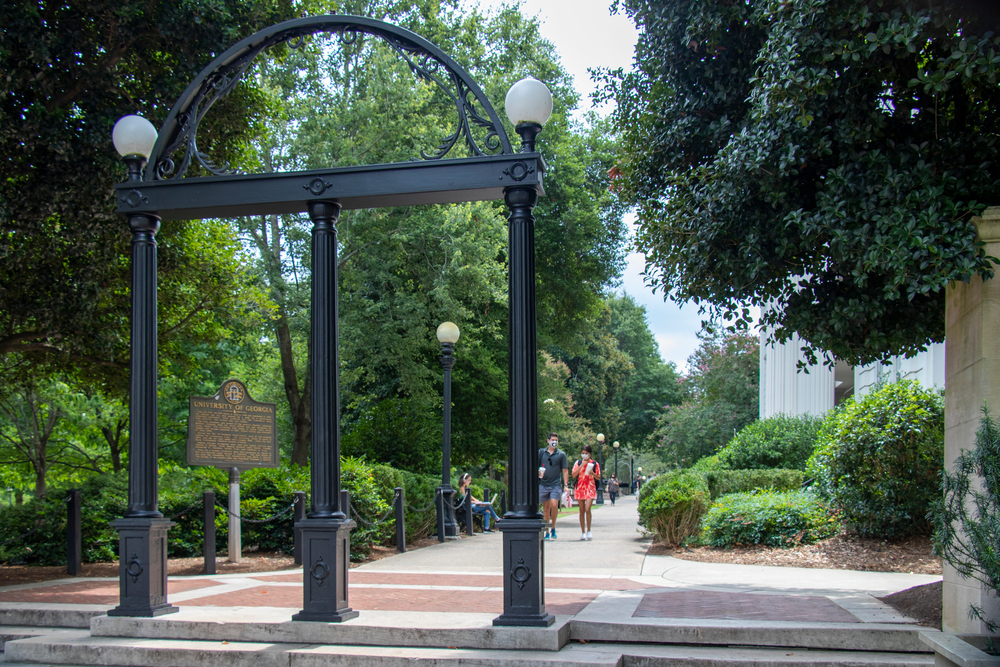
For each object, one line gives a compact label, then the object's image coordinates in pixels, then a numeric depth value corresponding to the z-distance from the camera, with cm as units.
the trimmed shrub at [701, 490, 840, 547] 1162
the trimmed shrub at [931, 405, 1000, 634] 508
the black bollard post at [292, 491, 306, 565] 1078
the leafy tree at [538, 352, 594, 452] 2870
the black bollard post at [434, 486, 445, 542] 1544
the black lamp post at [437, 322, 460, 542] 1550
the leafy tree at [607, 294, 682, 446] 6569
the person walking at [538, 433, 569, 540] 1492
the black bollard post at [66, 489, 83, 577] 1045
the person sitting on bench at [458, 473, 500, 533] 1844
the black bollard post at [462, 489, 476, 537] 1697
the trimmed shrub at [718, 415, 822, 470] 1886
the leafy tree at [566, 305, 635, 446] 5347
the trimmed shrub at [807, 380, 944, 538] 1015
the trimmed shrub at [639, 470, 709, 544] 1275
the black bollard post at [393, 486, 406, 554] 1323
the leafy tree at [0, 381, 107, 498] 2330
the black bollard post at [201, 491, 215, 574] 1027
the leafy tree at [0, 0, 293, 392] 941
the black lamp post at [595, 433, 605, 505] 4438
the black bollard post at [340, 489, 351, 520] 1045
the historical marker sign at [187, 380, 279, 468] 1105
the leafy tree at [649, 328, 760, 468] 3319
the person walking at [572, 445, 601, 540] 1492
